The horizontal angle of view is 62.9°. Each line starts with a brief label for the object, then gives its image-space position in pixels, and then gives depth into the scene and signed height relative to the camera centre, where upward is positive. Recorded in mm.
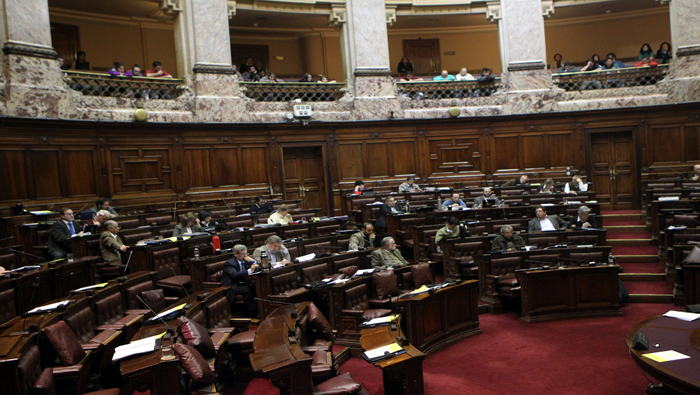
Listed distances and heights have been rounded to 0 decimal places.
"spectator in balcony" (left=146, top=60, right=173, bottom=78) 14006 +2816
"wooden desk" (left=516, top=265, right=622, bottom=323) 7906 -1869
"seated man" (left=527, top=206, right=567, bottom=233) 9922 -1122
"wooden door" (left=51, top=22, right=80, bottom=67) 15289 +4087
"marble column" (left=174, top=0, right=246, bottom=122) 13883 +3006
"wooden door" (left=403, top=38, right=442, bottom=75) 19891 +3899
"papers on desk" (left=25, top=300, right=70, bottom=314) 5504 -1106
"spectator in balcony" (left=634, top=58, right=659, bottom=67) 15766 +2494
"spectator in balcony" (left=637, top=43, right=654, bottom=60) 16625 +2888
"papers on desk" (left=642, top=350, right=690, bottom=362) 4258 -1541
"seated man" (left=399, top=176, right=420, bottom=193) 14091 -442
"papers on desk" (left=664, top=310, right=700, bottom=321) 5119 -1510
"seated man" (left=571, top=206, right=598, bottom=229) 9844 -1124
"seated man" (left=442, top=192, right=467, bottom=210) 11609 -778
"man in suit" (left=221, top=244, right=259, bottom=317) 7324 -1257
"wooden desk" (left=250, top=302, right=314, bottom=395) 4430 -1447
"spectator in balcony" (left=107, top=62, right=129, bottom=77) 13170 +2765
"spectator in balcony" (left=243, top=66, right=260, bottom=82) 15477 +2838
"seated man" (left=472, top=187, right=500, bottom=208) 11905 -768
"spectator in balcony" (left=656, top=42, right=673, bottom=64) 16094 +2735
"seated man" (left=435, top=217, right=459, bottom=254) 9586 -1106
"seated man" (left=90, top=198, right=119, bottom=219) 10906 -312
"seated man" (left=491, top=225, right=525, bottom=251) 9000 -1252
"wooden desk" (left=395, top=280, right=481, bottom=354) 6652 -1841
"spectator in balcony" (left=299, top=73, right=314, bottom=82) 15870 +2722
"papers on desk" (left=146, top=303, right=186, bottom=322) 5538 -1252
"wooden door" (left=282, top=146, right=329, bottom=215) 15172 +2
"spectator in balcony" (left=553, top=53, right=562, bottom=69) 17797 +3076
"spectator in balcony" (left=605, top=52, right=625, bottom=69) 16506 +2617
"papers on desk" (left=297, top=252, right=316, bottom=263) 7921 -1139
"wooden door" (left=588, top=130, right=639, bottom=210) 15625 -355
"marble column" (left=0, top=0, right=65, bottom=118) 11297 +2665
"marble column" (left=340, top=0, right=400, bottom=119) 15516 +3014
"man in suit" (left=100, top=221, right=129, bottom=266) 8461 -837
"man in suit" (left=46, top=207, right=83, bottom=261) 8656 -692
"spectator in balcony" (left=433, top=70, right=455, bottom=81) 16406 +2551
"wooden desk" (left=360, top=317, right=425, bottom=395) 4938 -1761
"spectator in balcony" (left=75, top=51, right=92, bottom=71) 13570 +3079
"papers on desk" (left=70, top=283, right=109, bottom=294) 6375 -1108
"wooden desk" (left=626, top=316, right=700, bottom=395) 3928 -1544
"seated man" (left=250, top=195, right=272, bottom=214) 12086 -601
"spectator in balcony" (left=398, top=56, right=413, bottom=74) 17828 +3181
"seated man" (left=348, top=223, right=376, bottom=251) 9055 -1084
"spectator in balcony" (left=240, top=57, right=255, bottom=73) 15933 +3183
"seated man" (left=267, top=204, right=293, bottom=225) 10734 -745
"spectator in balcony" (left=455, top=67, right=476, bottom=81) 16438 +2537
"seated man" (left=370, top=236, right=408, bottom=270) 8469 -1285
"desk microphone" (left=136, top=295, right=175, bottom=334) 4904 -1265
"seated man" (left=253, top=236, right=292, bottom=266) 8000 -1014
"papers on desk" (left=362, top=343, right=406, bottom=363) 4938 -1600
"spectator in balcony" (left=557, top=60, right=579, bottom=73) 16605 +2589
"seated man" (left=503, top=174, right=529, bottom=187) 14055 -523
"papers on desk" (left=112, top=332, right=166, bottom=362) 4555 -1306
